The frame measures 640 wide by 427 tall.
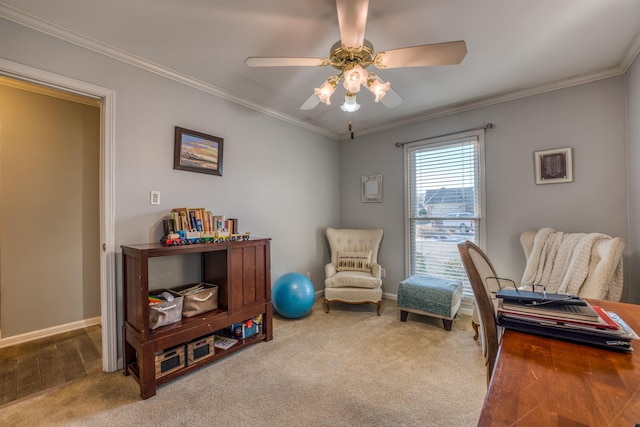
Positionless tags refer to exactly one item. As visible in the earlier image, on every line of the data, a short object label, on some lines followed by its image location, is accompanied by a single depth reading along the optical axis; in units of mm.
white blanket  1854
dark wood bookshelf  1811
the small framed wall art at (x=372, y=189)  3902
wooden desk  499
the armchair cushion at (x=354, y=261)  3502
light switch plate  2303
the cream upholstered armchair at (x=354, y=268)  3145
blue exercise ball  2955
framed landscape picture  2461
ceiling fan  1531
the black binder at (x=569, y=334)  747
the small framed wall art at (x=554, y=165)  2590
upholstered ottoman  2711
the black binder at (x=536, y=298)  946
